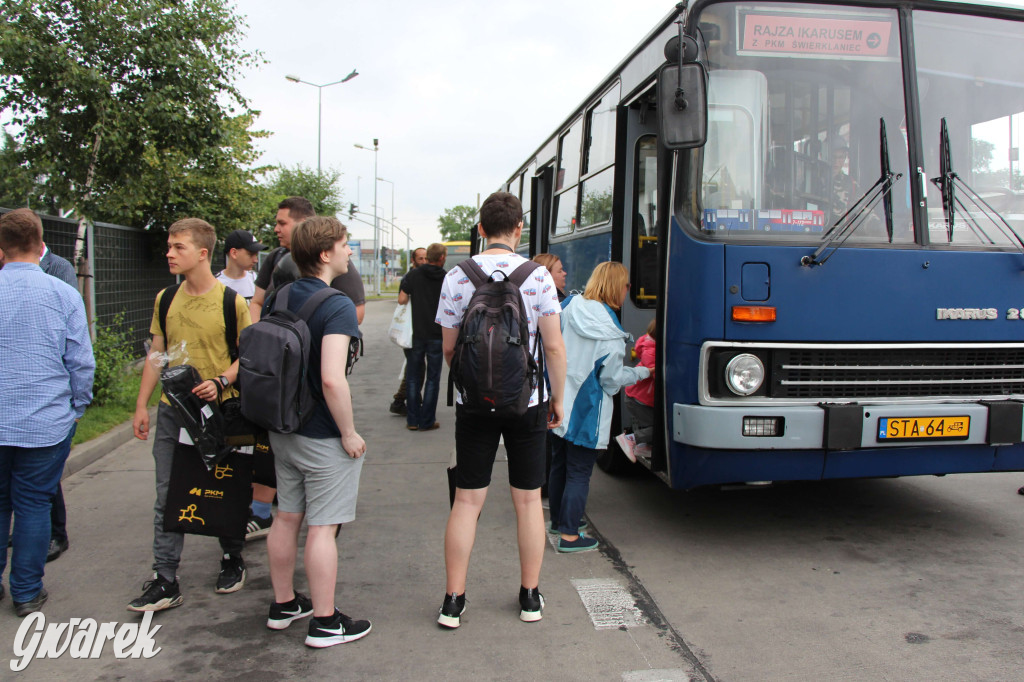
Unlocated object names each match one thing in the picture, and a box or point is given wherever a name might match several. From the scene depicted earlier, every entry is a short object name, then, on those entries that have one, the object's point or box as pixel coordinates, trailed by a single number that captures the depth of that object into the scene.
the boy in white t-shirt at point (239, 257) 5.41
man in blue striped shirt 3.71
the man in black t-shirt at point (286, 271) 4.25
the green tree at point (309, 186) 29.11
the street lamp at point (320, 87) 33.65
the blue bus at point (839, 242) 4.22
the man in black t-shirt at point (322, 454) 3.33
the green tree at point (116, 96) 9.71
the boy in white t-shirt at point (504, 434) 3.54
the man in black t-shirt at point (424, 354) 8.38
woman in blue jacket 4.56
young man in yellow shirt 3.87
